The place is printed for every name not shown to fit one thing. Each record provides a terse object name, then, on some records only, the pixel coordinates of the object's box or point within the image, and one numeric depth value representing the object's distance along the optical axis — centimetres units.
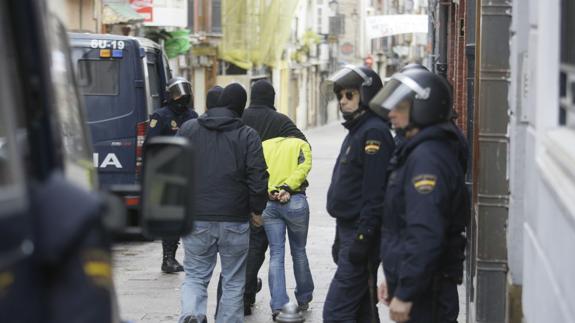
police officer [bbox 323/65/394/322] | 748
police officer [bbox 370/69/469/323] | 625
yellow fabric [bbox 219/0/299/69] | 4081
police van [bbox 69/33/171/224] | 1596
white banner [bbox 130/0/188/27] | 3375
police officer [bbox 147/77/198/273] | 1340
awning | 3017
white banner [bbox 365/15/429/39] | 4422
